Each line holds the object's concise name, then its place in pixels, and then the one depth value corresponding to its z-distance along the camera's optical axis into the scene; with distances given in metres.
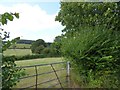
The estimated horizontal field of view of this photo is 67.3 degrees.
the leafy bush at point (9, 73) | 0.82
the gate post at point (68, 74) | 1.71
